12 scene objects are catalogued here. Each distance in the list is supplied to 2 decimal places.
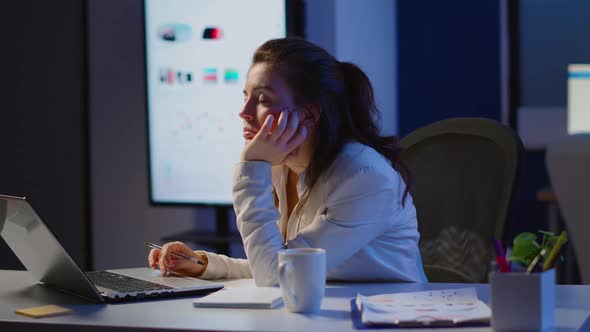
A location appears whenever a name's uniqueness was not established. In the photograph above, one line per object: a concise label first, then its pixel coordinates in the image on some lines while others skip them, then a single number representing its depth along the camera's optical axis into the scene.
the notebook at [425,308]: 2.18
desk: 2.20
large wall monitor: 4.40
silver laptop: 2.43
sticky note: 2.34
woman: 2.73
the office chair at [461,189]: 3.10
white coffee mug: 2.30
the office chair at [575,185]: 3.74
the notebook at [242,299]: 2.36
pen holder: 2.10
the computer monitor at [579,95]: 6.21
